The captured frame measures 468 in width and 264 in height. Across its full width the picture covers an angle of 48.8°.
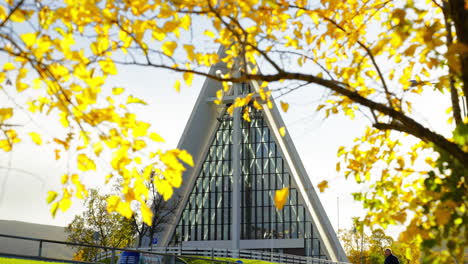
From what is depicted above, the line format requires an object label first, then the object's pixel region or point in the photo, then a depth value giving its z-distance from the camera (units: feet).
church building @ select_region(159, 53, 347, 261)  159.63
